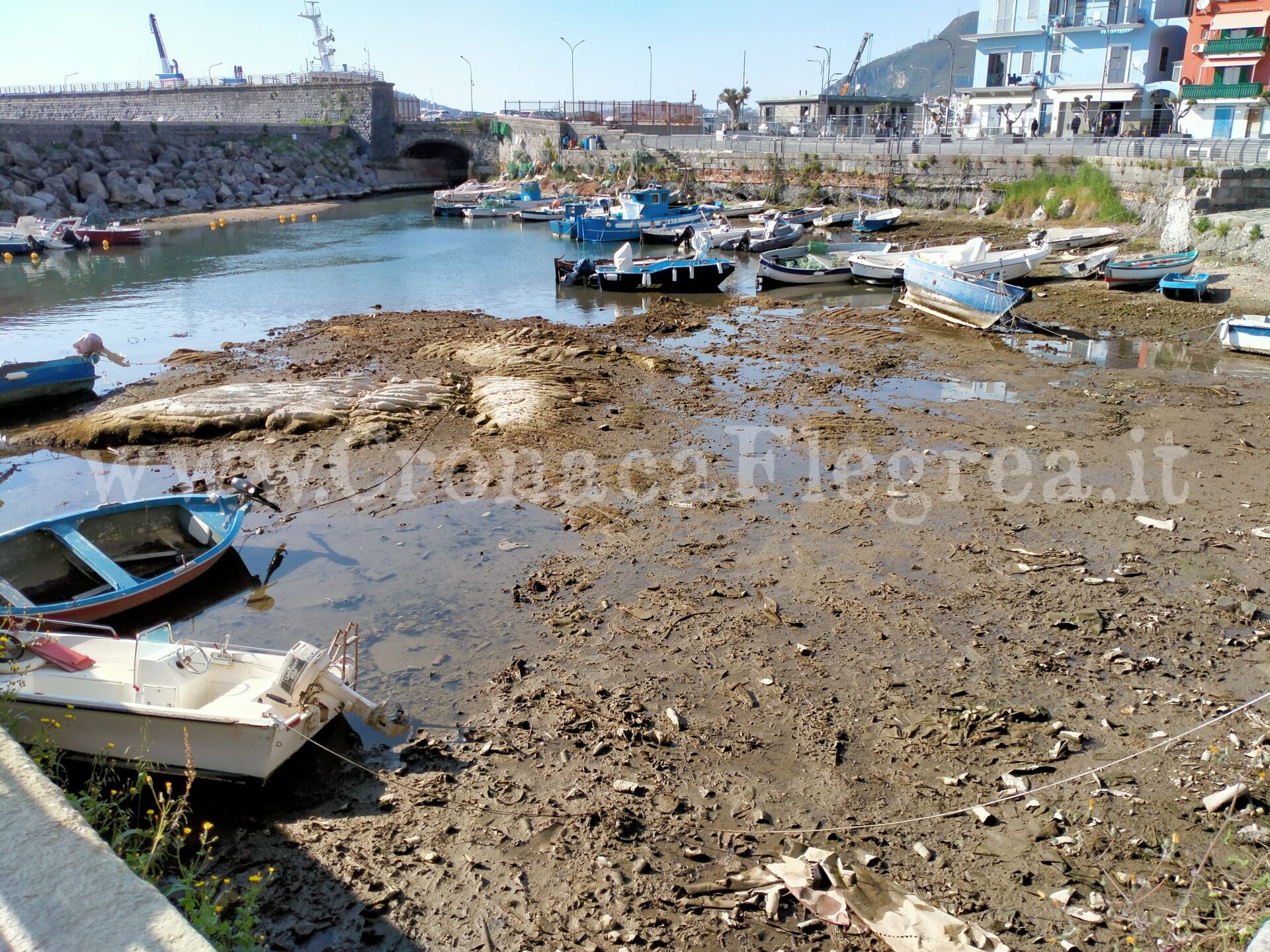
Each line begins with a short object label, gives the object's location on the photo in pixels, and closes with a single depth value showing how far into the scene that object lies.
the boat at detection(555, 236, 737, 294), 28.38
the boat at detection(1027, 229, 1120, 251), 29.52
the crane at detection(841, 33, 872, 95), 79.62
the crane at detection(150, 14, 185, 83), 121.12
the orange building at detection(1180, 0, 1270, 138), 38.22
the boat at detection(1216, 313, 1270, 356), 18.00
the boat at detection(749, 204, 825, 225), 41.78
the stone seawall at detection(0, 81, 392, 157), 72.00
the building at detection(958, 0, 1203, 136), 45.00
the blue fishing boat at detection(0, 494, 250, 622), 9.27
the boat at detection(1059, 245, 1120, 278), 26.00
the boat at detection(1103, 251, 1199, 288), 23.38
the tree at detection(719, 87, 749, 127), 75.56
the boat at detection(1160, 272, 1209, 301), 22.41
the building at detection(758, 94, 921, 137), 58.28
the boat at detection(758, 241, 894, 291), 28.89
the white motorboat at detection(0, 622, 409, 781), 6.61
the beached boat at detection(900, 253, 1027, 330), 21.53
